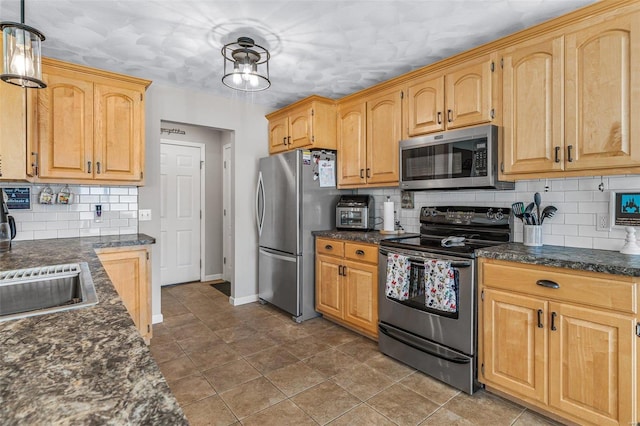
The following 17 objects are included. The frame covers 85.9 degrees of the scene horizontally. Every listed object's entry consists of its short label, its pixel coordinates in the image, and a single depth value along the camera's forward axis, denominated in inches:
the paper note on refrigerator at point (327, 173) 141.1
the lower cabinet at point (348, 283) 115.0
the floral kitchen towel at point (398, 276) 99.3
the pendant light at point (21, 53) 50.7
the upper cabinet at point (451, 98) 95.1
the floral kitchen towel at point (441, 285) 87.7
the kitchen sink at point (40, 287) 57.7
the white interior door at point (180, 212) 189.2
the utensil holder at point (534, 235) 90.9
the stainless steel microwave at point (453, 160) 92.8
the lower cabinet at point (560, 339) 64.6
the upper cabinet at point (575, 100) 72.9
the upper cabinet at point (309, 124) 138.1
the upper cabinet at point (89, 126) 102.8
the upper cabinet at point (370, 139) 121.4
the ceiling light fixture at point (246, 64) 94.6
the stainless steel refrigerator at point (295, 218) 136.3
